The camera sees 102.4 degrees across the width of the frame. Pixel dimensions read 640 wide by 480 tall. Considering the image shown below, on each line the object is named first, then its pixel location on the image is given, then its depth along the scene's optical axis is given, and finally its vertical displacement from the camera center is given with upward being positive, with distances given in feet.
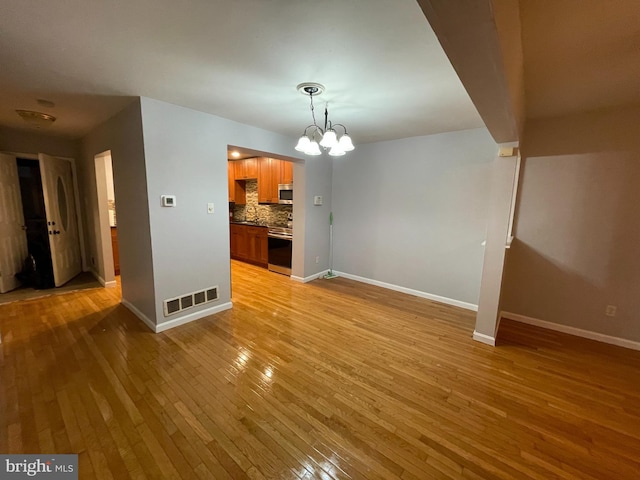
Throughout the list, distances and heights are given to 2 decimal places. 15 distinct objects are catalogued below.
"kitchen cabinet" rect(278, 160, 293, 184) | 17.21 +2.03
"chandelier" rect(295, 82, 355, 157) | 7.09 +1.89
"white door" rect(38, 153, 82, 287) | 12.59 -1.03
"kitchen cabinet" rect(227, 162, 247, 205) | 20.76 +0.98
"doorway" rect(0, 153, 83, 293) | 12.25 -1.38
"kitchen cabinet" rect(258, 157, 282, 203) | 17.81 +1.60
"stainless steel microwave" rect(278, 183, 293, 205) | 17.17 +0.62
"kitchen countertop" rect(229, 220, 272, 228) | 18.64 -1.67
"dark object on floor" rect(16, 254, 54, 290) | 12.69 -3.89
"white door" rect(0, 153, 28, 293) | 12.02 -1.42
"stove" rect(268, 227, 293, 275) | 16.16 -2.98
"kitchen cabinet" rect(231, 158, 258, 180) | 19.14 +2.50
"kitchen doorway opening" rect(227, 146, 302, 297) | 16.80 -0.80
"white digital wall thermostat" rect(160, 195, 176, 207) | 8.86 -0.02
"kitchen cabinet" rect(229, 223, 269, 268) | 17.79 -3.08
